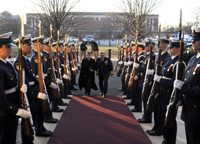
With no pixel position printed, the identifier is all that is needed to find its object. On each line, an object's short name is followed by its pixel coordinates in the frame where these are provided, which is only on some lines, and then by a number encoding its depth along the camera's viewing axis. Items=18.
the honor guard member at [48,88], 6.35
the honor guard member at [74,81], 11.47
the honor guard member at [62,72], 8.43
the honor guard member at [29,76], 4.51
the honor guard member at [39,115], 5.45
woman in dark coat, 10.02
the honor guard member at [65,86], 9.45
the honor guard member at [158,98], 5.31
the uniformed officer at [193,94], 3.50
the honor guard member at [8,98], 3.50
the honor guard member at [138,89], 7.42
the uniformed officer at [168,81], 4.49
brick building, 56.00
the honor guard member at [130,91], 8.48
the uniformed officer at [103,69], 9.95
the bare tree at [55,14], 17.19
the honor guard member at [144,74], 6.48
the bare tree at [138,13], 20.20
